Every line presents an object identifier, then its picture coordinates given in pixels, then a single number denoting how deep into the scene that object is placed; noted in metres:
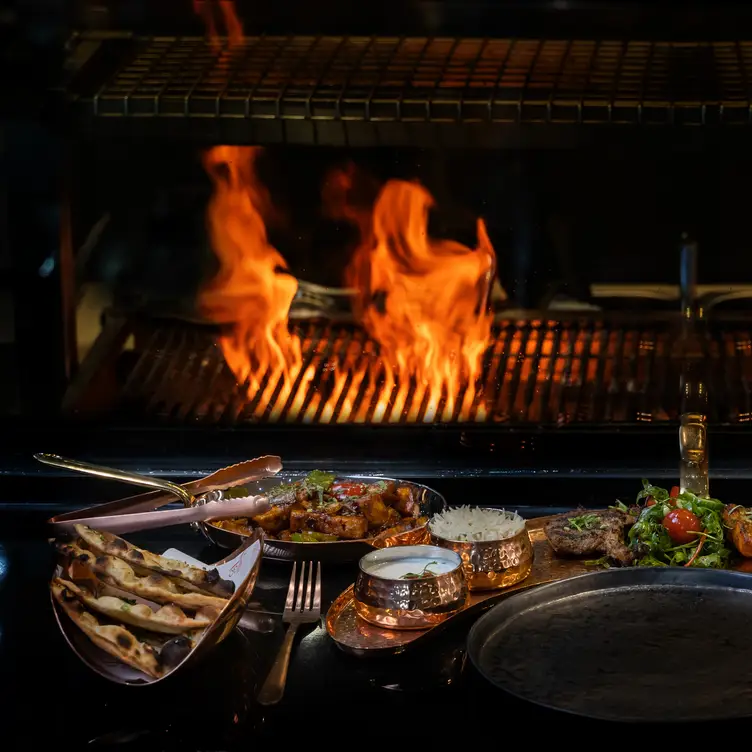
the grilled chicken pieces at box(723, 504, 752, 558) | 2.78
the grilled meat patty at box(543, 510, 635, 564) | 2.83
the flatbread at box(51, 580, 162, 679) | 2.24
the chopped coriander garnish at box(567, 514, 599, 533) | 2.88
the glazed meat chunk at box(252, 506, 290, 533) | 3.00
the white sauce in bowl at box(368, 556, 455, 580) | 2.54
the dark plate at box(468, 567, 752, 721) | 2.06
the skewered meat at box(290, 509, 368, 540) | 2.94
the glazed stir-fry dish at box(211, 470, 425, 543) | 2.95
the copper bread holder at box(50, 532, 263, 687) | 2.23
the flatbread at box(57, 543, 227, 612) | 2.35
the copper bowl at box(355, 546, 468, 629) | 2.45
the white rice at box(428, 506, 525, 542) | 2.69
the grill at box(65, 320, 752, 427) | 3.97
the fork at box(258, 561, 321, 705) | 2.29
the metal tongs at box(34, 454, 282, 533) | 2.69
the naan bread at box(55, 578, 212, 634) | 2.29
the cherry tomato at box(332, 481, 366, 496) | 3.15
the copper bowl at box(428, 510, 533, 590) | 2.64
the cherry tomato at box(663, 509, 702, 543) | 2.81
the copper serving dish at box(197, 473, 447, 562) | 2.87
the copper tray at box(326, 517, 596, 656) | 2.43
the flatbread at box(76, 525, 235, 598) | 2.43
